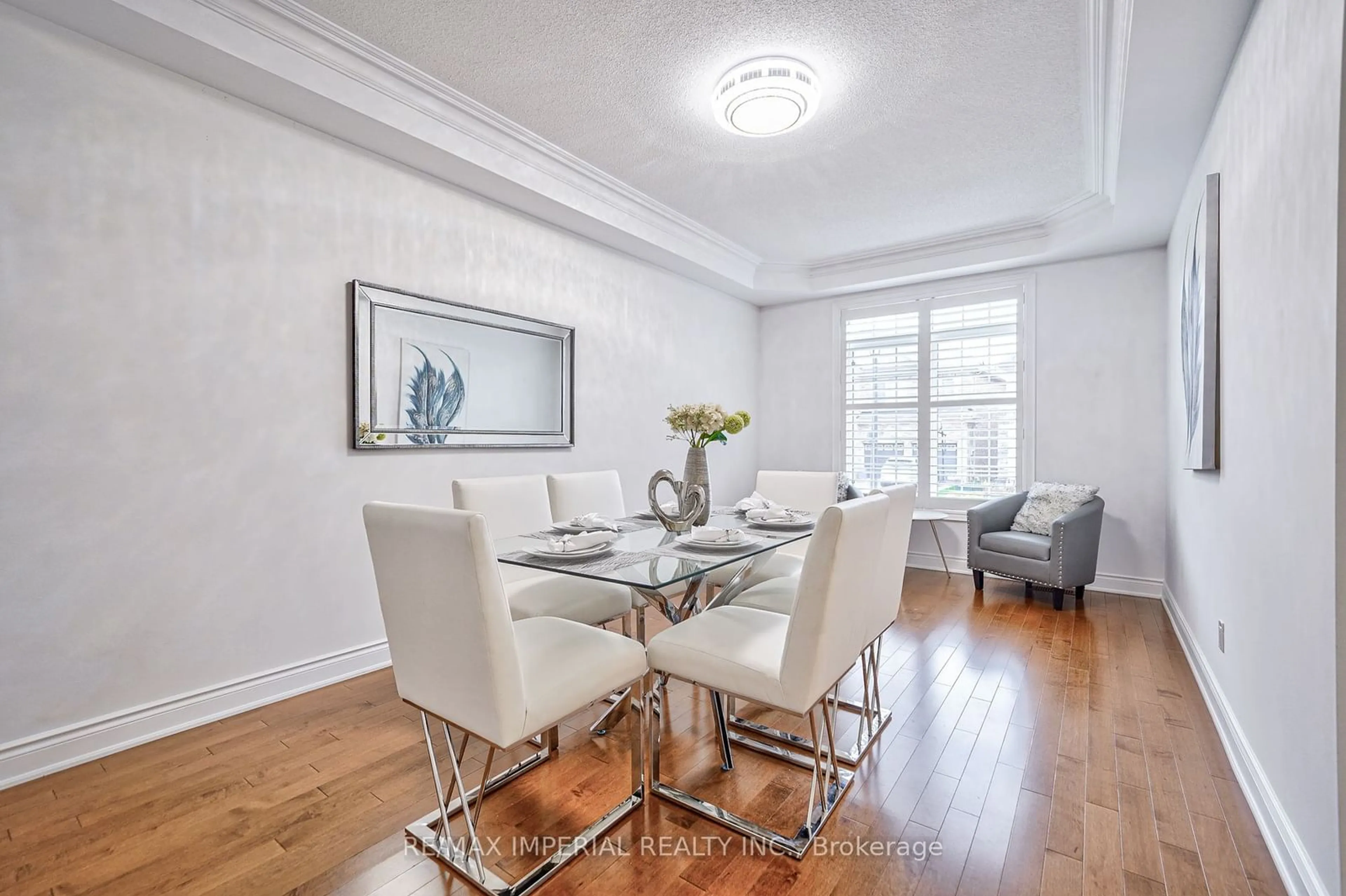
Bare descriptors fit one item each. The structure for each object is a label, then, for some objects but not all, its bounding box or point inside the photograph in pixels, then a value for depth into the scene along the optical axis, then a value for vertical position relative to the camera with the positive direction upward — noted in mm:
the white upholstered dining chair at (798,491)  3230 -249
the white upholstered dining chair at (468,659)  1371 -560
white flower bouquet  2512 +95
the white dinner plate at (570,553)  1939 -346
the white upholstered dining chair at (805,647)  1582 -588
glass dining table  1745 -360
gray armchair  3975 -717
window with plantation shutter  4992 +430
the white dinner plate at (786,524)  2436 -319
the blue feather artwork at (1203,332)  2482 +501
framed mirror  2934 +377
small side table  4844 -574
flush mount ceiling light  2566 +1517
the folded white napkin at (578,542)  1951 -319
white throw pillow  4305 -420
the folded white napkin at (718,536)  2082 -312
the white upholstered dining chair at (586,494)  2992 -252
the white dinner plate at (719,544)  2053 -337
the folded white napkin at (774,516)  2549 -296
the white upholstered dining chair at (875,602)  2082 -590
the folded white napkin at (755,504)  2766 -270
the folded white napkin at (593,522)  2387 -307
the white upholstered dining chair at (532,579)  2453 -581
